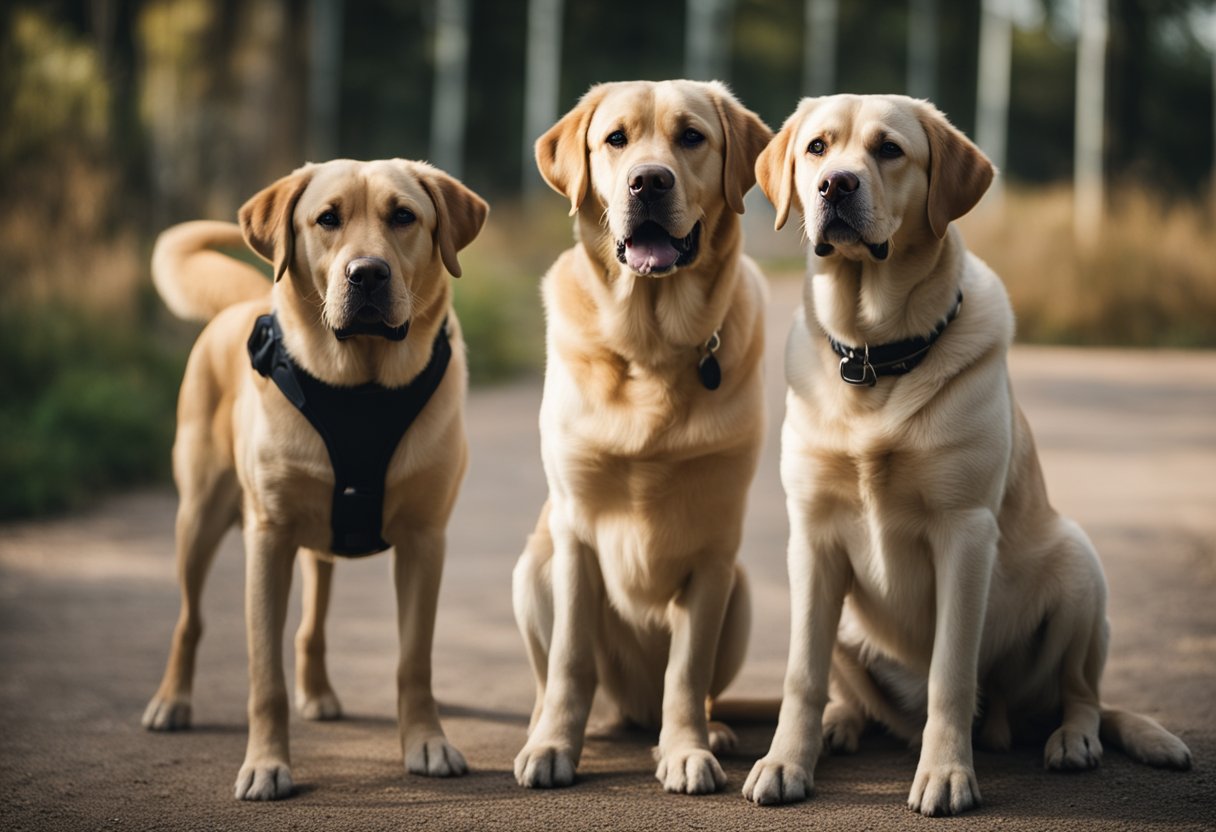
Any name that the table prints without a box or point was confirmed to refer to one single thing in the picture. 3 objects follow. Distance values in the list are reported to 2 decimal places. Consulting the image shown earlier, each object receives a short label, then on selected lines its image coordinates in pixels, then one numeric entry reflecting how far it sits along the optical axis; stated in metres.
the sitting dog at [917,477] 3.43
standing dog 3.76
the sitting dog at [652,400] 3.73
